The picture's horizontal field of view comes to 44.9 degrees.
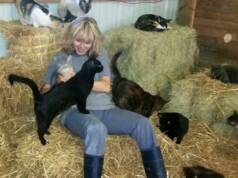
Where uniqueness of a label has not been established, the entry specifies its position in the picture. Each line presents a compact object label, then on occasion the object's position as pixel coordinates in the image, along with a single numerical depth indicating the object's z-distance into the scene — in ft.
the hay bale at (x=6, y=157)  7.33
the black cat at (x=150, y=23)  11.73
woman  6.83
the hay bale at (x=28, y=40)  8.49
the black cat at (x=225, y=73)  10.33
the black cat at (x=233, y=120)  9.33
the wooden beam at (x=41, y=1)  8.82
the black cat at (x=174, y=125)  8.79
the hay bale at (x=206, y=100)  9.77
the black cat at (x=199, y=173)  7.59
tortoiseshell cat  9.12
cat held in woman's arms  6.48
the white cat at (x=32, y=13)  8.72
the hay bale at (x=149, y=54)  10.93
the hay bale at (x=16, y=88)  8.17
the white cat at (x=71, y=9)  9.39
